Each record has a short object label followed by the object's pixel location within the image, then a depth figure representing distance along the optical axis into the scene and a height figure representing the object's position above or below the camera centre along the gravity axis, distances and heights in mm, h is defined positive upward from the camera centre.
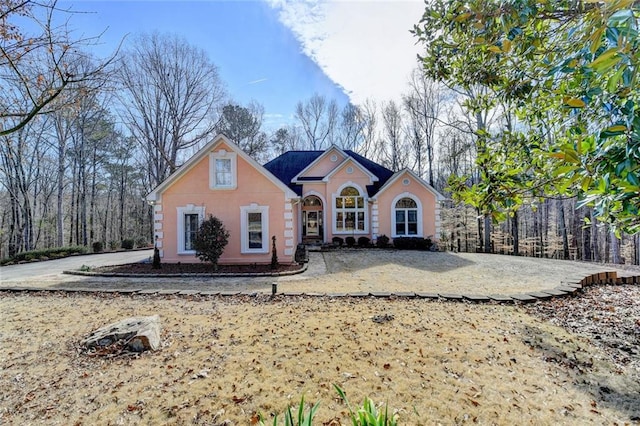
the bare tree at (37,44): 3971 +2823
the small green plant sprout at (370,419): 1981 -1442
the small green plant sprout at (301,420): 2004 -1453
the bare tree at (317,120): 31656 +12009
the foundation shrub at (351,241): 17750 -1217
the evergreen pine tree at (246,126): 25906 +9447
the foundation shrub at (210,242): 10439 -639
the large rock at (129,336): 4191 -1717
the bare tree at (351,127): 31453 +10970
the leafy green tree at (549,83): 1598 +1142
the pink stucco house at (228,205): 11688 +846
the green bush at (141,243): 23288 -1420
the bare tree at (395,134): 29516 +9481
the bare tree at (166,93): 18969 +9635
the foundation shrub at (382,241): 17156 -1213
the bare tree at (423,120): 25047 +9841
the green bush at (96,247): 18745 -1355
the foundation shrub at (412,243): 16781 -1357
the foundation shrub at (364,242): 17562 -1285
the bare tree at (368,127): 30969 +10761
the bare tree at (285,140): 31312 +9690
